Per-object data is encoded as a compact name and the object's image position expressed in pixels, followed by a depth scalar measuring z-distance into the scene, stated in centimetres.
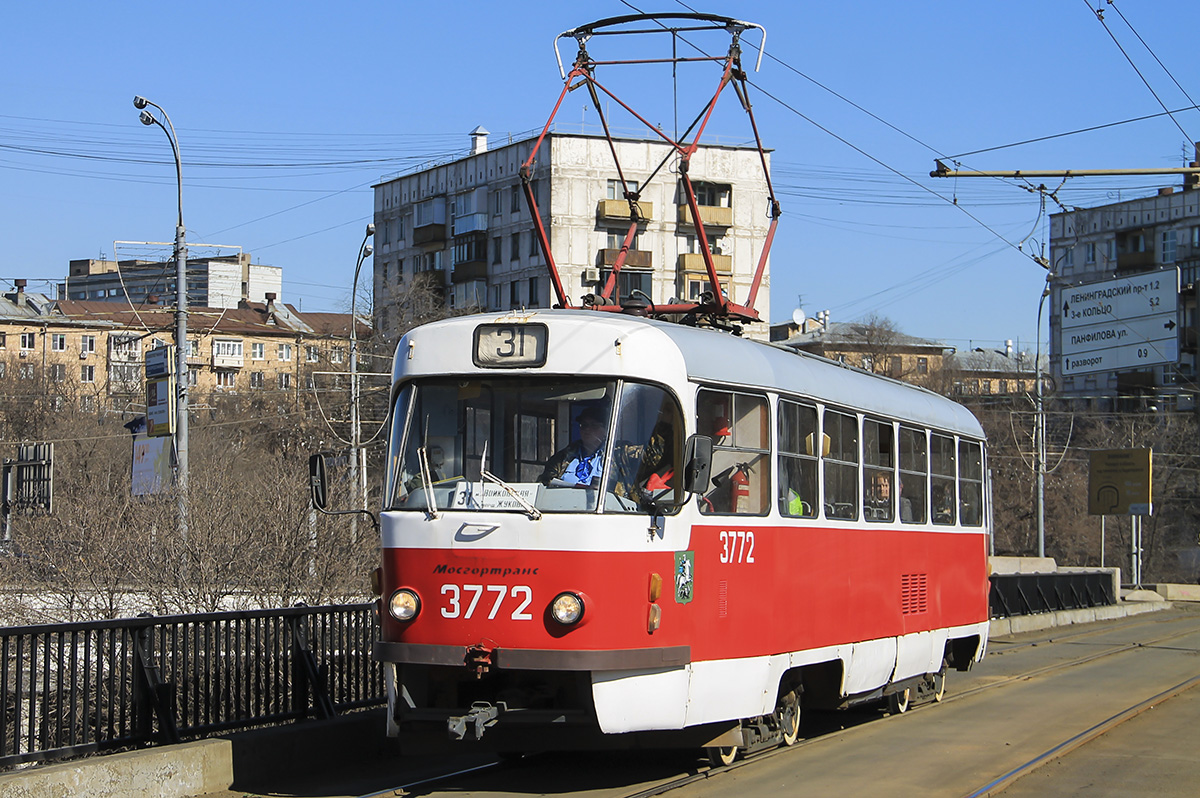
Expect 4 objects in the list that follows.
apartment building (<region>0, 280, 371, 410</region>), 9406
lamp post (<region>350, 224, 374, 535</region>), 3185
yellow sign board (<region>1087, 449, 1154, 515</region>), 4047
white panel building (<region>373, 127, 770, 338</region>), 6581
